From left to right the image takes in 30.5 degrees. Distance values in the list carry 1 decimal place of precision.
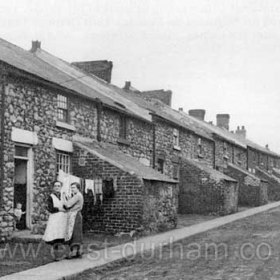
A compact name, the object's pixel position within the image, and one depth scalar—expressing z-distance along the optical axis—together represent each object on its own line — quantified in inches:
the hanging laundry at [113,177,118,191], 632.0
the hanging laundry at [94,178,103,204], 622.8
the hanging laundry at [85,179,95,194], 618.5
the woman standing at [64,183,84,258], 430.0
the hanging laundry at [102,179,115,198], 628.1
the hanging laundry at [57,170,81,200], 594.2
